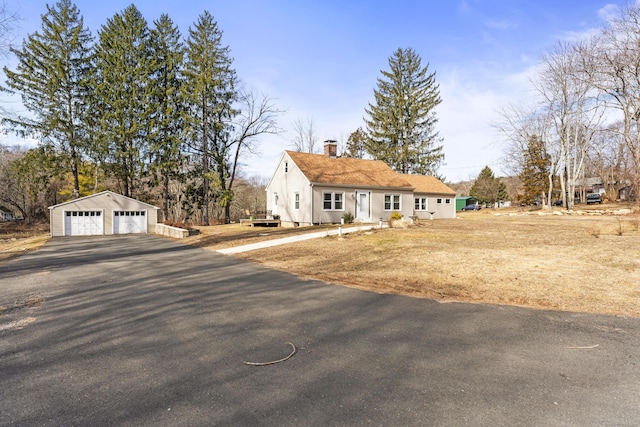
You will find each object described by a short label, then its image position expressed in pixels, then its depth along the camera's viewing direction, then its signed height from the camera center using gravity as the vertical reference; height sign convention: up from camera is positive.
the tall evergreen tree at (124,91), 29.67 +10.47
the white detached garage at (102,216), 23.55 -0.50
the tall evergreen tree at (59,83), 27.48 +10.59
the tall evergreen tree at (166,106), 30.33 +9.50
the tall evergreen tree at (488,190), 61.84 +2.75
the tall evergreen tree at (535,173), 44.75 +4.15
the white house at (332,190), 22.30 +1.17
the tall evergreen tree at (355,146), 48.59 +8.76
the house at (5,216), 47.63 -0.82
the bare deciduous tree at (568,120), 30.64 +8.36
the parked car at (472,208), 56.24 -0.56
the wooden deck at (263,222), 23.88 -1.07
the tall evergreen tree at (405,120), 41.97 +10.75
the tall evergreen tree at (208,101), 29.75 +9.66
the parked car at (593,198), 50.61 +0.81
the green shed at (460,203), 54.62 +0.30
